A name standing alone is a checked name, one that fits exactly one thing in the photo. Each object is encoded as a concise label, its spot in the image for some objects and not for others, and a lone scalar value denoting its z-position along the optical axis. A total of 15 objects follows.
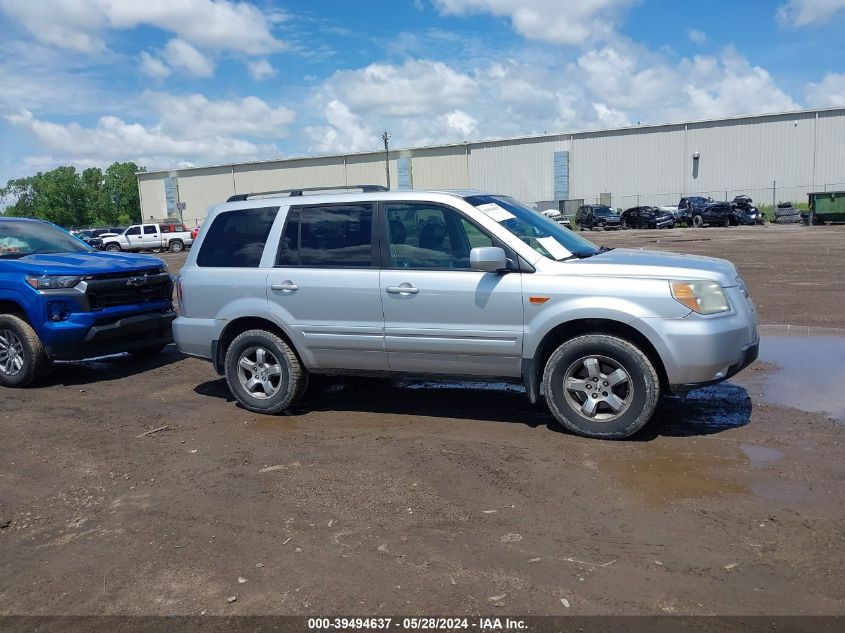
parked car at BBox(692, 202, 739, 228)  42.78
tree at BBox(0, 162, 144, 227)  136.50
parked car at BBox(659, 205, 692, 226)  44.52
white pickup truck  40.91
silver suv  5.27
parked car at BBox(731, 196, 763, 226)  42.81
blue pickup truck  7.91
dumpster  38.81
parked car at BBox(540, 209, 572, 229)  48.12
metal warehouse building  53.22
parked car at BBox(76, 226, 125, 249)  42.88
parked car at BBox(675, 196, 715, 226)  44.19
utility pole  59.41
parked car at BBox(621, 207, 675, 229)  44.38
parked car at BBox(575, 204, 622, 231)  46.57
